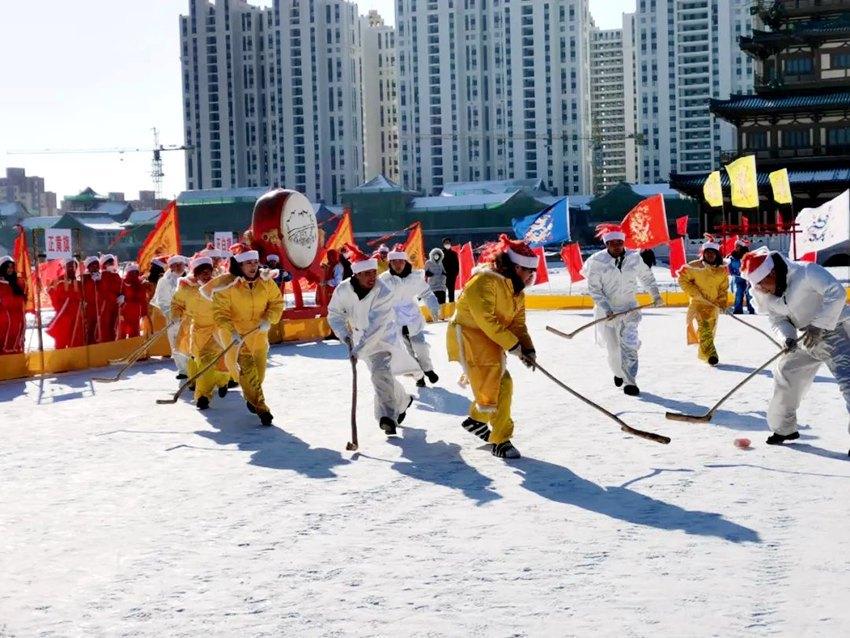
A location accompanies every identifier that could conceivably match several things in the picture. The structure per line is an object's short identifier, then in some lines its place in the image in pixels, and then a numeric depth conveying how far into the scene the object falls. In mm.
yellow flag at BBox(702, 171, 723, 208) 32866
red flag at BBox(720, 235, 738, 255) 28370
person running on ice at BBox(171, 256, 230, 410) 11055
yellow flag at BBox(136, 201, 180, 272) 18875
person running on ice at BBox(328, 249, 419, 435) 9227
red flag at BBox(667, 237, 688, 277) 27598
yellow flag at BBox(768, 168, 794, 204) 26688
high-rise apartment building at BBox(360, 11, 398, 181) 151500
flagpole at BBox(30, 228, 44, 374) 14667
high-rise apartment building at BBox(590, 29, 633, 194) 175500
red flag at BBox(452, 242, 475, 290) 27725
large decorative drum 19719
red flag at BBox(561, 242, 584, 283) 29500
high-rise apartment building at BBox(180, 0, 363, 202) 129250
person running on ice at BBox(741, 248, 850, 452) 7656
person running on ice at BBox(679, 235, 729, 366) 13156
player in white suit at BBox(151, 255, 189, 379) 14211
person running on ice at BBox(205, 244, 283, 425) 9844
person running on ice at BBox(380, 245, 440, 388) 10086
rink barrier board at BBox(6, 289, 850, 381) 14664
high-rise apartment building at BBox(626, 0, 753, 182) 133875
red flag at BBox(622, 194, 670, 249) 23703
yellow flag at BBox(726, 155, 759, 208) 27875
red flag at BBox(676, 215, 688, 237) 31466
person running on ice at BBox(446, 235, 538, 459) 7926
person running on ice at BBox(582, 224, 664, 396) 11289
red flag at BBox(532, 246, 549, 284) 27895
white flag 20547
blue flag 26234
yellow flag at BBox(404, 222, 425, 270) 25812
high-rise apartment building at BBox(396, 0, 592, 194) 126375
